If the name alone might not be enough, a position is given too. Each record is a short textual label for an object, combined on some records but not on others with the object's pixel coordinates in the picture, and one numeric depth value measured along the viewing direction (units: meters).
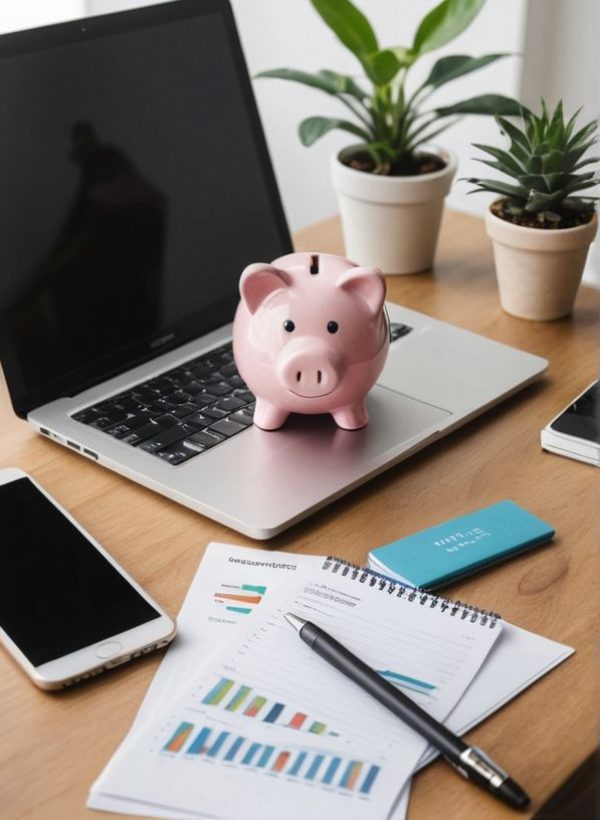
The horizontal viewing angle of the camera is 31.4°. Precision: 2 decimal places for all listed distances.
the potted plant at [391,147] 1.16
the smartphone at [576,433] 0.91
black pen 0.60
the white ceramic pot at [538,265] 1.10
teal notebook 0.76
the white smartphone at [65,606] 0.68
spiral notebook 0.60
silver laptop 0.89
